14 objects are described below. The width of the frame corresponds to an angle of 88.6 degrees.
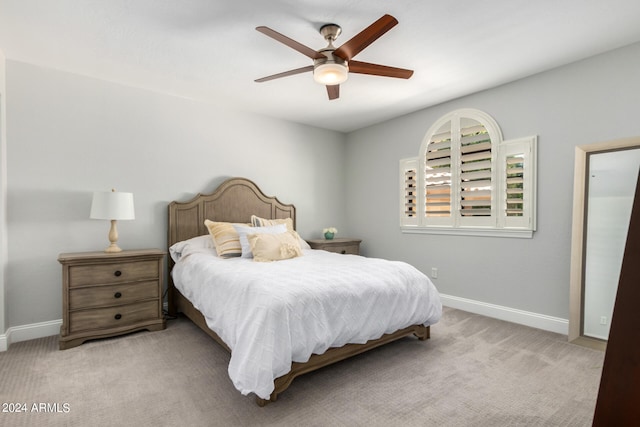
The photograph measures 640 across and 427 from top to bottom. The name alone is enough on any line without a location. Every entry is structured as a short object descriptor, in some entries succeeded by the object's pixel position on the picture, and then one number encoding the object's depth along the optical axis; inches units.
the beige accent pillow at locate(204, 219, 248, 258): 134.6
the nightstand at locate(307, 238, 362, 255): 181.3
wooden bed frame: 107.4
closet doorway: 109.2
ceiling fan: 82.7
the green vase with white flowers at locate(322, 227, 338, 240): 191.9
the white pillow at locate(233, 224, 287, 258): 133.9
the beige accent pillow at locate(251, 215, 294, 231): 156.4
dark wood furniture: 16.9
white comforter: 76.0
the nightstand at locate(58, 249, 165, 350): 112.0
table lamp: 120.6
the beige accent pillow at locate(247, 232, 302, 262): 128.9
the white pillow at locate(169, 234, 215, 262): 139.9
